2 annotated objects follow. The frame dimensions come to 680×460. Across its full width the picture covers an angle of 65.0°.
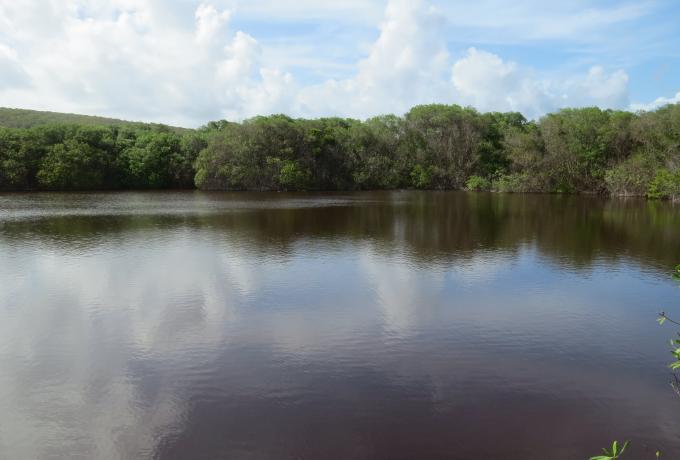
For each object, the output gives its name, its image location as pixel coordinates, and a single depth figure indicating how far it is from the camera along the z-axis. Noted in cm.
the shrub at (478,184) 7662
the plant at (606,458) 436
